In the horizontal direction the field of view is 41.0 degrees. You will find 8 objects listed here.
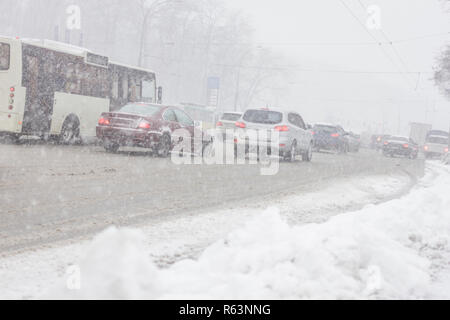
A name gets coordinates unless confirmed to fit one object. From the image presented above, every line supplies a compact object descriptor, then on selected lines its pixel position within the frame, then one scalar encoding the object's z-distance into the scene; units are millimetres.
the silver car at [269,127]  19188
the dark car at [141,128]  16625
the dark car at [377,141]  56781
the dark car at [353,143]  38656
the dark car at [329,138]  34094
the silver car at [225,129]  19828
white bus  17219
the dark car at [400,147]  38250
